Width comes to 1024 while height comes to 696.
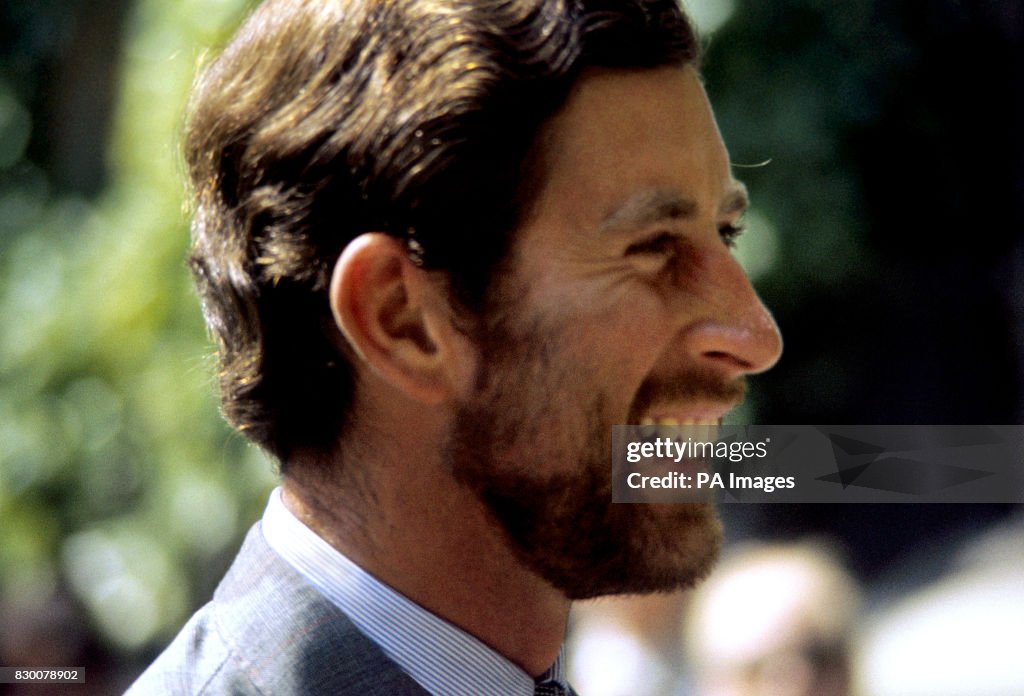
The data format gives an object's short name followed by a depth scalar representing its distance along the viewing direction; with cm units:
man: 234
